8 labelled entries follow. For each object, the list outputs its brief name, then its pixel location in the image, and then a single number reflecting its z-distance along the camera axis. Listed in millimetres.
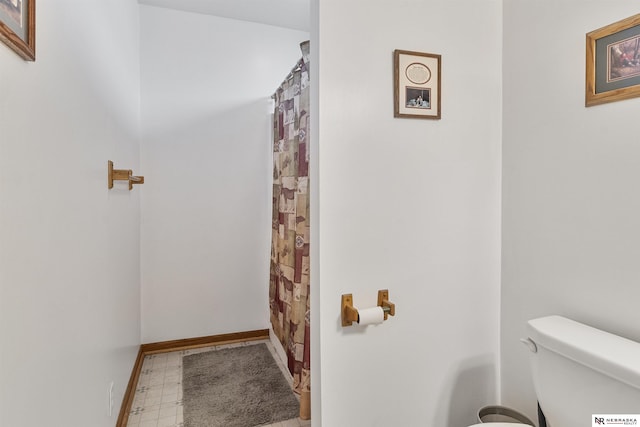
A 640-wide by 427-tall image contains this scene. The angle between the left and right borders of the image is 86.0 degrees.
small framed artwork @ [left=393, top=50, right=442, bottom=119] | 1298
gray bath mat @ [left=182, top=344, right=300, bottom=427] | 1948
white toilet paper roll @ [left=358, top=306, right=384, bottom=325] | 1219
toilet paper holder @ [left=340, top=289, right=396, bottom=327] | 1231
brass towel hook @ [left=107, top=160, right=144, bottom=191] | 1659
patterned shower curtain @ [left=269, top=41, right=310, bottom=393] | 1889
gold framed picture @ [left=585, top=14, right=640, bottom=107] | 996
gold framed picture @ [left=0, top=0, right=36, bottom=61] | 685
